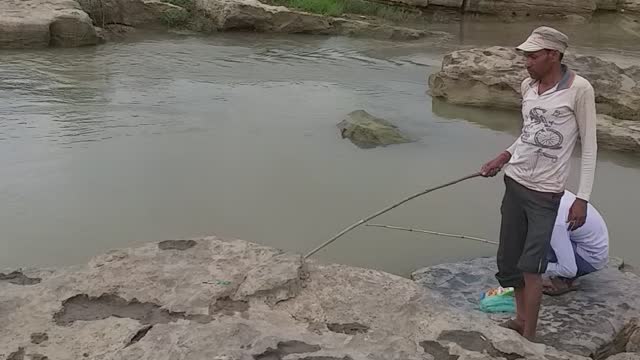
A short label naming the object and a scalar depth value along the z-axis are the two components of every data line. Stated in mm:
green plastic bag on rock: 3813
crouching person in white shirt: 3799
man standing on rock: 3021
